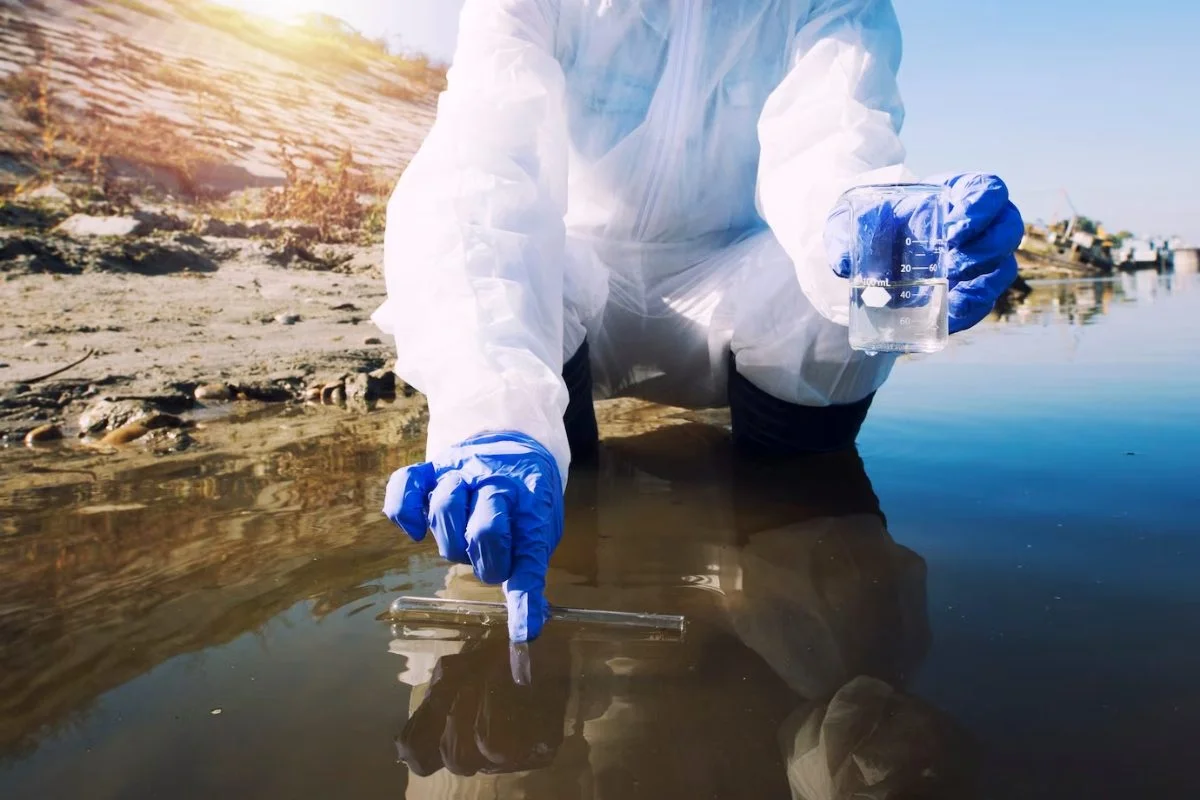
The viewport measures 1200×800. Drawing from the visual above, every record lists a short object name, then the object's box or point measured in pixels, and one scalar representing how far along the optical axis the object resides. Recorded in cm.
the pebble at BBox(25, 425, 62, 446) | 240
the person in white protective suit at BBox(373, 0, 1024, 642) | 104
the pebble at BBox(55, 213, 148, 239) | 464
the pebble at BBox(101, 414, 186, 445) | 238
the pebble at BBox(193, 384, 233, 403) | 295
